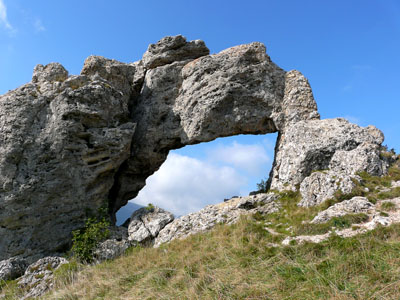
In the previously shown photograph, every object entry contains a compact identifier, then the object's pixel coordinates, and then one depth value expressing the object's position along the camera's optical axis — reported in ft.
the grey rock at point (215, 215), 56.08
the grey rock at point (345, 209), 41.83
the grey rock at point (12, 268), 51.29
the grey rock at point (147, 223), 62.28
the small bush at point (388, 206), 41.44
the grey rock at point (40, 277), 41.28
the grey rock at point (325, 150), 57.93
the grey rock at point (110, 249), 51.62
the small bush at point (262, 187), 73.70
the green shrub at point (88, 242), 50.83
